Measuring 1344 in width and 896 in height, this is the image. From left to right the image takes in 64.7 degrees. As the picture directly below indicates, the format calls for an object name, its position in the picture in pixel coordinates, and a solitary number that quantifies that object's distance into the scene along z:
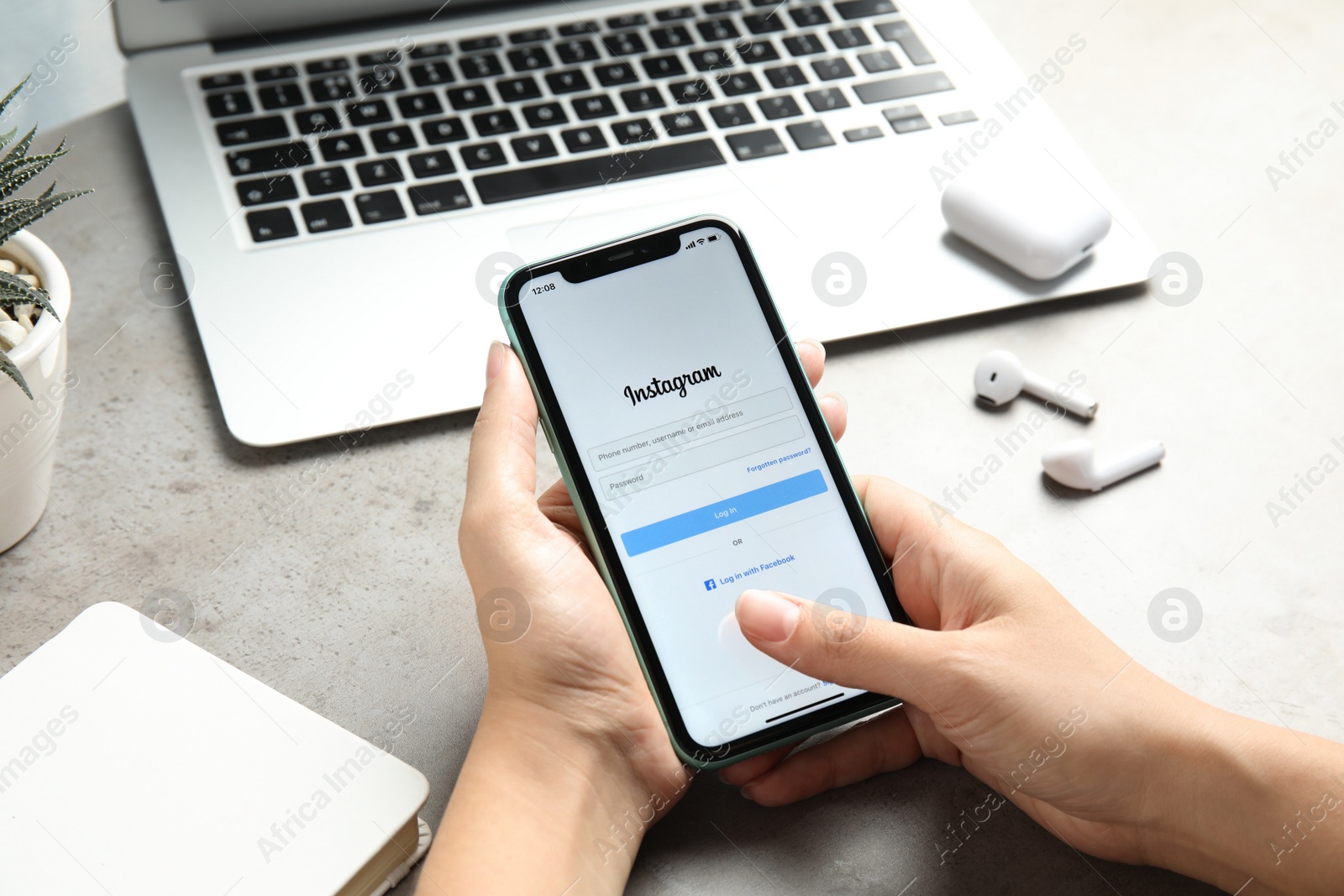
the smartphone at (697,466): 0.59
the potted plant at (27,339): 0.56
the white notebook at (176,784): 0.51
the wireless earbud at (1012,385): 0.75
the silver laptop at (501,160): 0.75
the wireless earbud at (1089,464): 0.71
